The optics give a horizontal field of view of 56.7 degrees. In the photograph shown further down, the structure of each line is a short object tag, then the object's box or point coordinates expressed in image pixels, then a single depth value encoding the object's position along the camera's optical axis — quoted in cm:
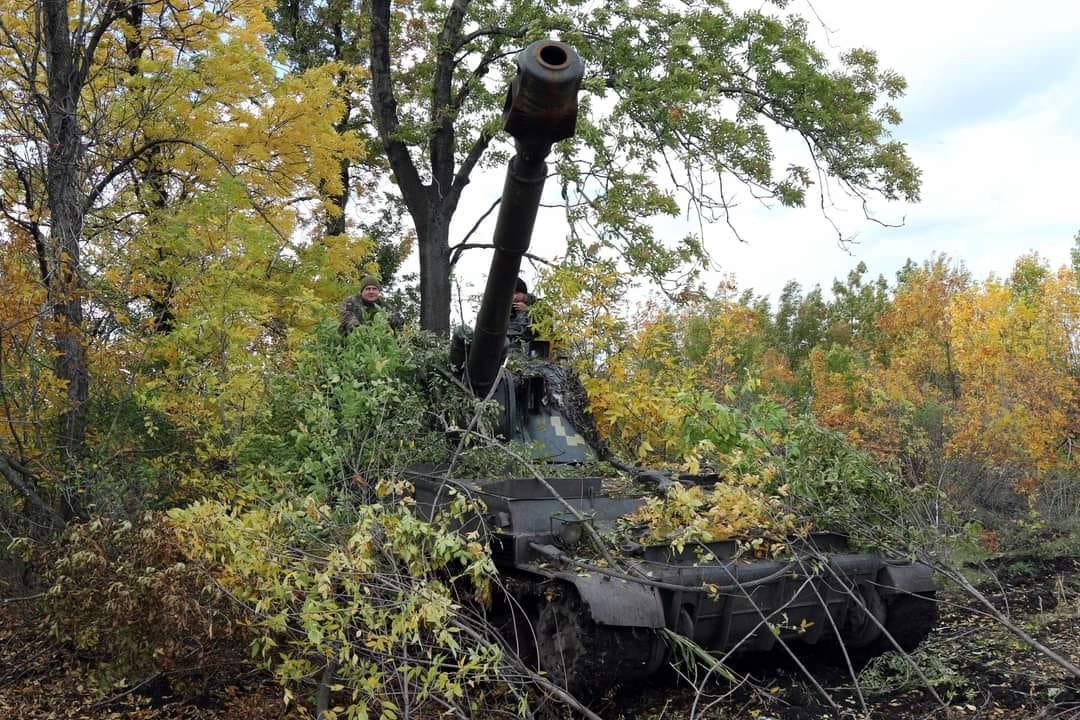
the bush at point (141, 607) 560
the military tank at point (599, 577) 503
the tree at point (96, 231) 729
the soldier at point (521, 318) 771
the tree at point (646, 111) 1304
